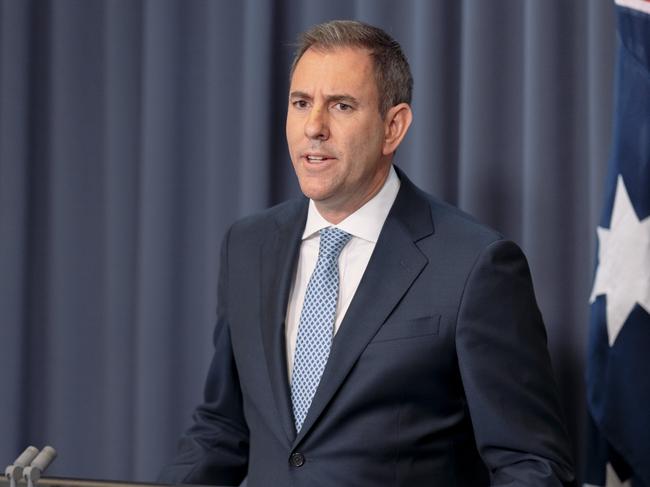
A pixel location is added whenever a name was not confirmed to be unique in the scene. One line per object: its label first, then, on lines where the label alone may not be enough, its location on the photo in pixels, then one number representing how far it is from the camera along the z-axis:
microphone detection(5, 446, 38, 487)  3.73
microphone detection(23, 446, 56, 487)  3.73
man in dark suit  4.11
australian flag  4.19
